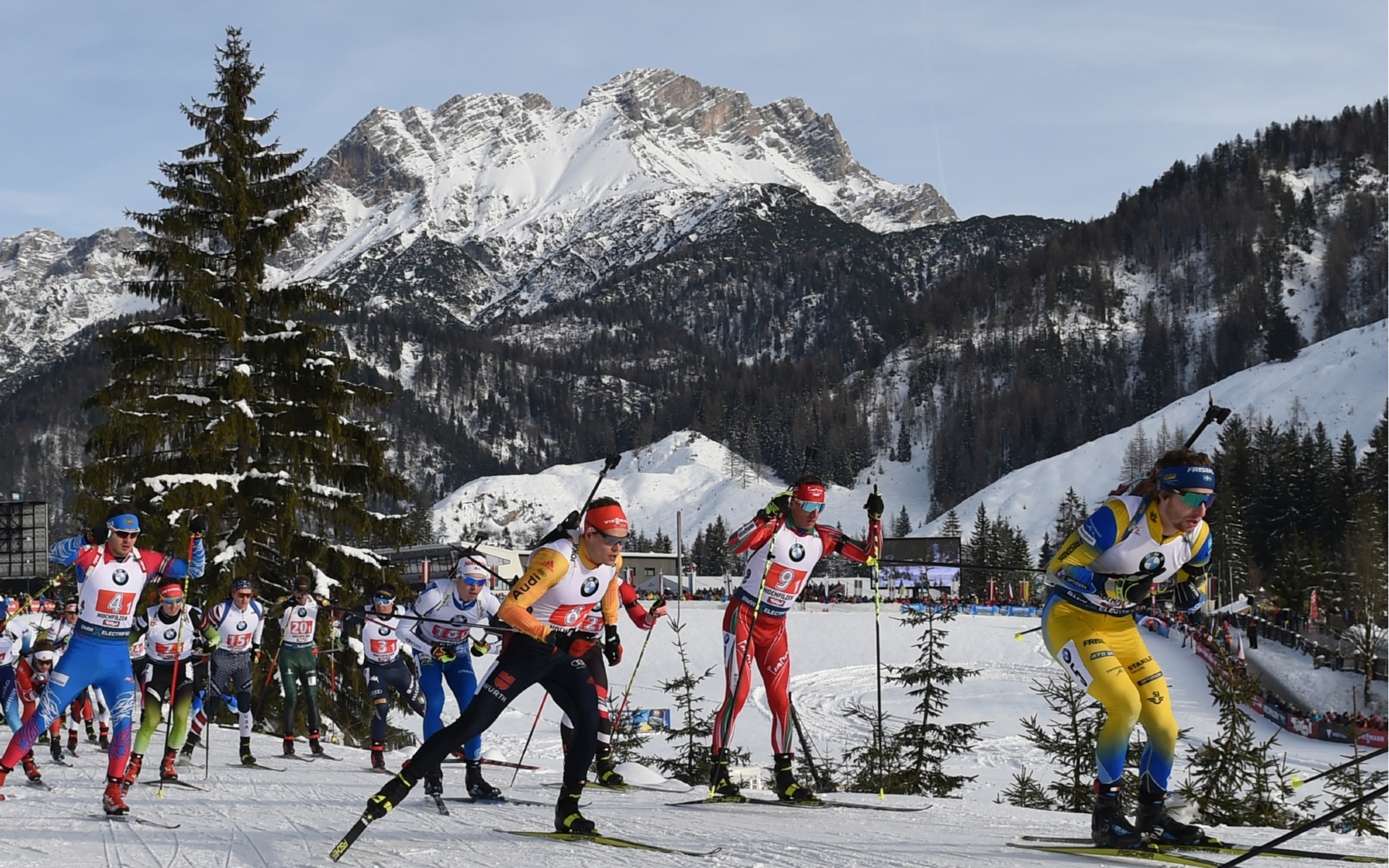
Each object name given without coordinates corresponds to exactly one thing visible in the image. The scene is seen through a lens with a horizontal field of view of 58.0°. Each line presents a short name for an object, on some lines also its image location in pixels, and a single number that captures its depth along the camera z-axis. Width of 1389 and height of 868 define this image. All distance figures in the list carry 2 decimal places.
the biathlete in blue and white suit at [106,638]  9.43
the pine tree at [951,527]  131.62
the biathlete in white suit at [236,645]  13.90
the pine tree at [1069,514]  117.00
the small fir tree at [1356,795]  9.94
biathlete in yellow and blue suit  7.14
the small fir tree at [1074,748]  16.09
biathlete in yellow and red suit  7.46
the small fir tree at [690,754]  17.70
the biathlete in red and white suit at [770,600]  10.08
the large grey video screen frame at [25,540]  60.00
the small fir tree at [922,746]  16.59
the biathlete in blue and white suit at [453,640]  10.69
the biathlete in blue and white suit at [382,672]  13.71
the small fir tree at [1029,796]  16.09
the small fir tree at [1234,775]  12.57
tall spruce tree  23.22
